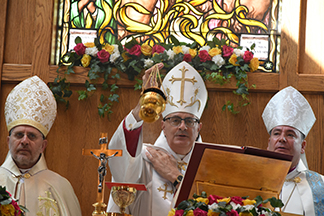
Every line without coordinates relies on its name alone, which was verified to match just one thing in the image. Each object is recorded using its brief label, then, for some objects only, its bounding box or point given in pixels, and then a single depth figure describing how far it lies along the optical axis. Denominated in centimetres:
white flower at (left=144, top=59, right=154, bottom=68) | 1099
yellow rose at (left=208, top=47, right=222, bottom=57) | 1115
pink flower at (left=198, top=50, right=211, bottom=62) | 1111
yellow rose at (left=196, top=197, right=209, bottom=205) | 570
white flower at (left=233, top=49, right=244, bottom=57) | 1124
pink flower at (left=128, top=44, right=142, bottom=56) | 1115
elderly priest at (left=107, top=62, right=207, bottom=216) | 897
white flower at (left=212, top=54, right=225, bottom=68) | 1100
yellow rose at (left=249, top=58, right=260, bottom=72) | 1110
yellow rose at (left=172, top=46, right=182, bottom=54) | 1107
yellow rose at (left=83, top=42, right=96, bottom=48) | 1143
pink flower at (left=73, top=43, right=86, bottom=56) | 1130
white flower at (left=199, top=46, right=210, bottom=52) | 1135
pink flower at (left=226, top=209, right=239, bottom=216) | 548
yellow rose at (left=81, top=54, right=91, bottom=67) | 1113
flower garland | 1102
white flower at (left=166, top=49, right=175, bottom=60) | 1106
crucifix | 746
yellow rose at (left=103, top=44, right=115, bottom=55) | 1124
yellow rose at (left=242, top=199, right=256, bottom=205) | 569
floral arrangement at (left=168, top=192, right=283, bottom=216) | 552
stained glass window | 1185
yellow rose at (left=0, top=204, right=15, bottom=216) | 611
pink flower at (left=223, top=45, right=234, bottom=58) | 1113
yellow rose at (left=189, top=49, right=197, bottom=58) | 1112
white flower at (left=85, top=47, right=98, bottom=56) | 1126
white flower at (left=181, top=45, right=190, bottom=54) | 1116
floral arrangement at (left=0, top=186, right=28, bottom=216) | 612
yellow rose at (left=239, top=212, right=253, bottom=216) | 551
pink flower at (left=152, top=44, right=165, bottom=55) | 1114
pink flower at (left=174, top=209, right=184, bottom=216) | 565
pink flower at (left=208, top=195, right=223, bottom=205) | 573
